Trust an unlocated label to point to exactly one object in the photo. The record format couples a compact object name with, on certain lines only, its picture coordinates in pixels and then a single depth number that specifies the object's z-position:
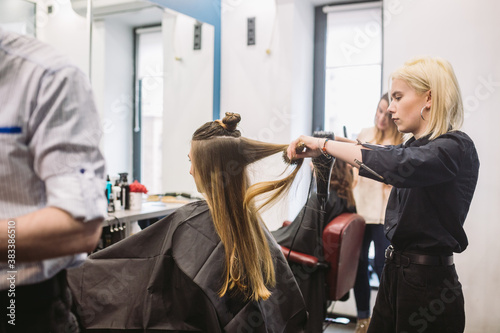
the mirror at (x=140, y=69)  2.78
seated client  1.53
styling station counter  2.62
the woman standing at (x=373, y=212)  3.08
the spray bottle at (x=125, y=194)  2.96
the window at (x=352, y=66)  3.87
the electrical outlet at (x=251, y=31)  3.93
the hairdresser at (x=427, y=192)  1.50
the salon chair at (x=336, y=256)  2.56
